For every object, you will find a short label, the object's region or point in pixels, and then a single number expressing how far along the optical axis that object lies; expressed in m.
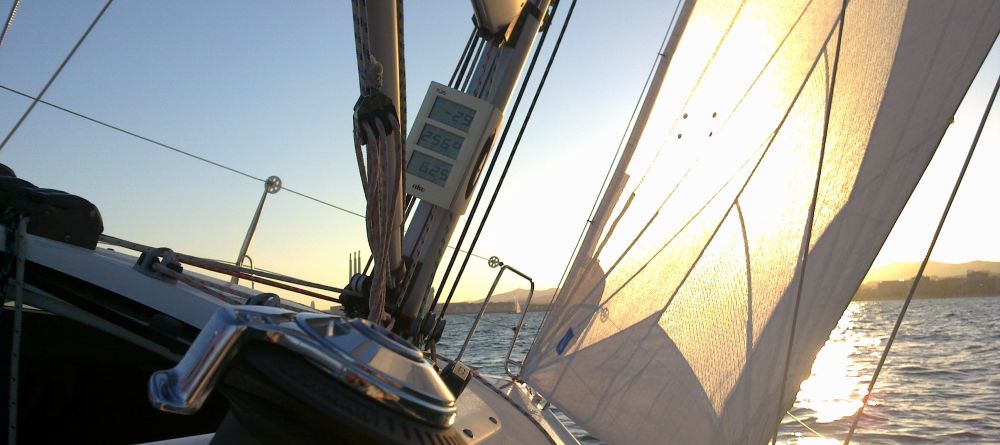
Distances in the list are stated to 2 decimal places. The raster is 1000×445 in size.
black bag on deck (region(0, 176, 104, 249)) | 1.69
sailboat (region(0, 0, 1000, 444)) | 0.58
